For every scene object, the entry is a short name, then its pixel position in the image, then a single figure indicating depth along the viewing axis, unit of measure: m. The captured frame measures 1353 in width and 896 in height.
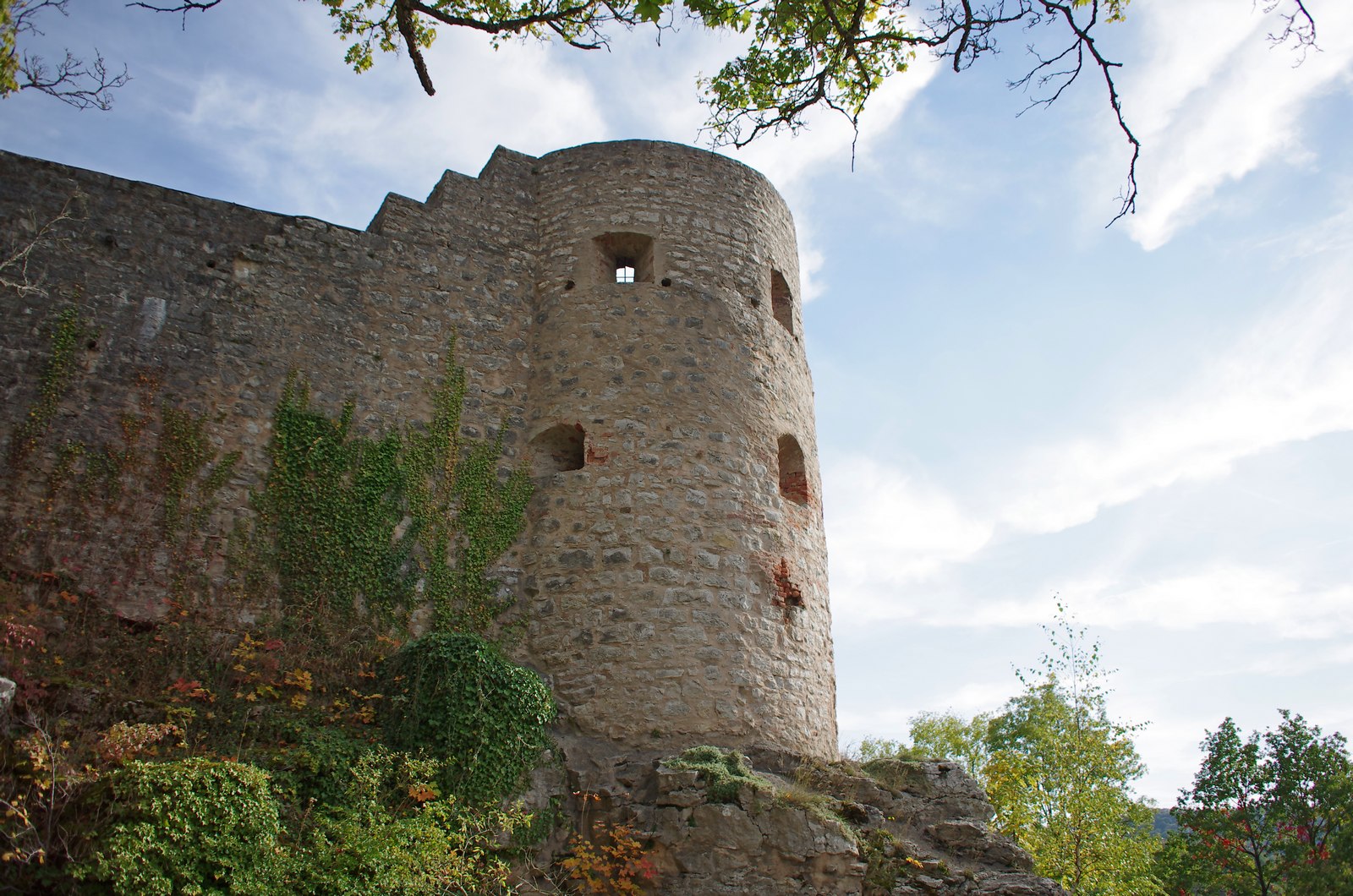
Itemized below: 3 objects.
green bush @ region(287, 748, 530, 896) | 6.59
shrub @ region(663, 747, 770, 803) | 8.18
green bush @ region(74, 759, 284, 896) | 5.74
